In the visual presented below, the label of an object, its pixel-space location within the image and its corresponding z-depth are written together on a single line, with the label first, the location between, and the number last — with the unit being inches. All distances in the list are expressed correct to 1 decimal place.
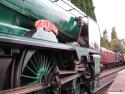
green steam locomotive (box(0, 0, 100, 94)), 78.7
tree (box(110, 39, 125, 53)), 1533.8
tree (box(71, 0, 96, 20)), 580.4
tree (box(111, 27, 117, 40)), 2047.8
